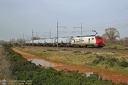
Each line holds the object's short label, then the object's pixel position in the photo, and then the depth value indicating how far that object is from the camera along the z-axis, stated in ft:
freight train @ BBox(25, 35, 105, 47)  172.86
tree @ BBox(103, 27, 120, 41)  370.12
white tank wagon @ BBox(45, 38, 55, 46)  270.14
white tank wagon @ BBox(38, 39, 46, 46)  304.46
